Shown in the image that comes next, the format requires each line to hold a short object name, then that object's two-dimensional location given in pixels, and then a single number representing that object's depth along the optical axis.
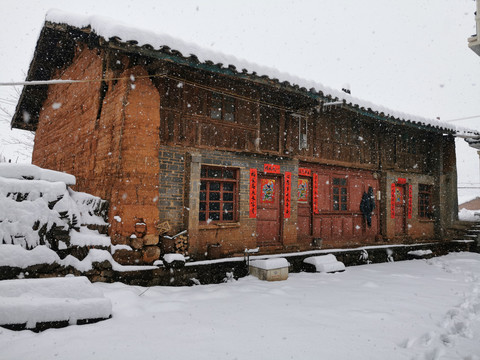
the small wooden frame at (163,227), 6.49
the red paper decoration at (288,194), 8.91
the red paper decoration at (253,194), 8.13
